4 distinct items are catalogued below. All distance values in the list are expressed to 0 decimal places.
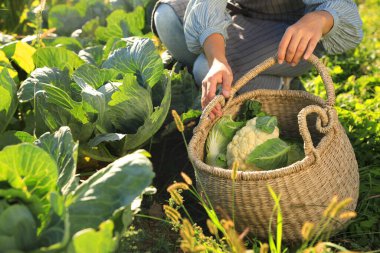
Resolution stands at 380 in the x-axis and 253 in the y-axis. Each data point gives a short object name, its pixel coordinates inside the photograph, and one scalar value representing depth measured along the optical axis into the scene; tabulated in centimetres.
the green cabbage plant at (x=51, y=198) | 177
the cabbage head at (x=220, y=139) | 257
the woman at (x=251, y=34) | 247
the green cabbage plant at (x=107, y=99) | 258
